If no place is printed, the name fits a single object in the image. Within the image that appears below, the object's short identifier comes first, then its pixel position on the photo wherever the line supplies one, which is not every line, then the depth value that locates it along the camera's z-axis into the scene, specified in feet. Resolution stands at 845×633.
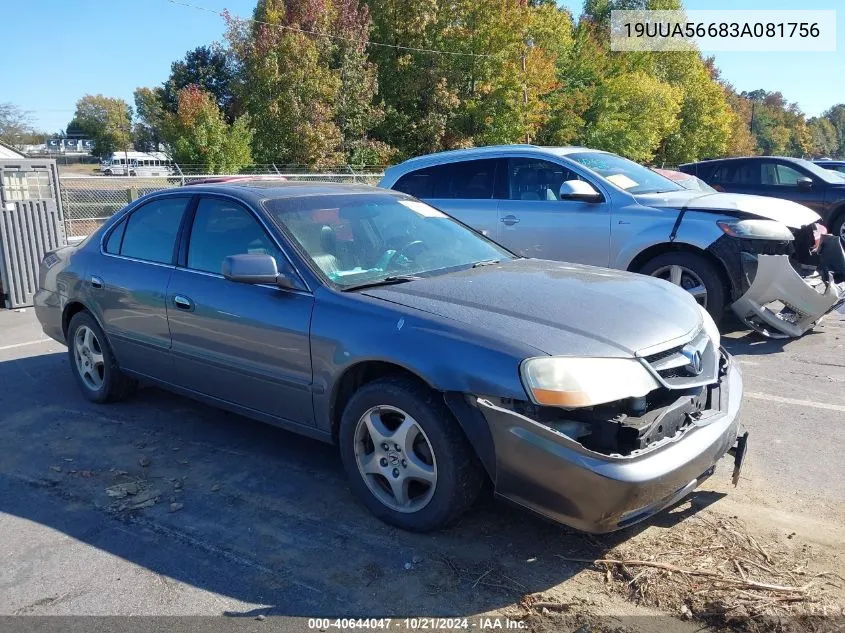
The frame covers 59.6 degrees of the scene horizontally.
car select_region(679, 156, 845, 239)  39.73
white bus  110.42
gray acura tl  9.77
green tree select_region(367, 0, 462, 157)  113.91
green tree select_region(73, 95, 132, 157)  284.20
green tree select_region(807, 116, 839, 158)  358.17
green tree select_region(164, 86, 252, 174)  90.43
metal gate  31.14
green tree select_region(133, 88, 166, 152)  186.96
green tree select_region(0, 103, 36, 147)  215.10
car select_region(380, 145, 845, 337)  21.30
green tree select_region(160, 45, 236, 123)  168.96
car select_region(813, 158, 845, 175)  55.01
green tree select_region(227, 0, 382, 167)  100.07
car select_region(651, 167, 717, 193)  36.30
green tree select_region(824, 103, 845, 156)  416.99
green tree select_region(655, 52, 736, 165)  163.02
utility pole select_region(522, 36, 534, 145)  111.03
